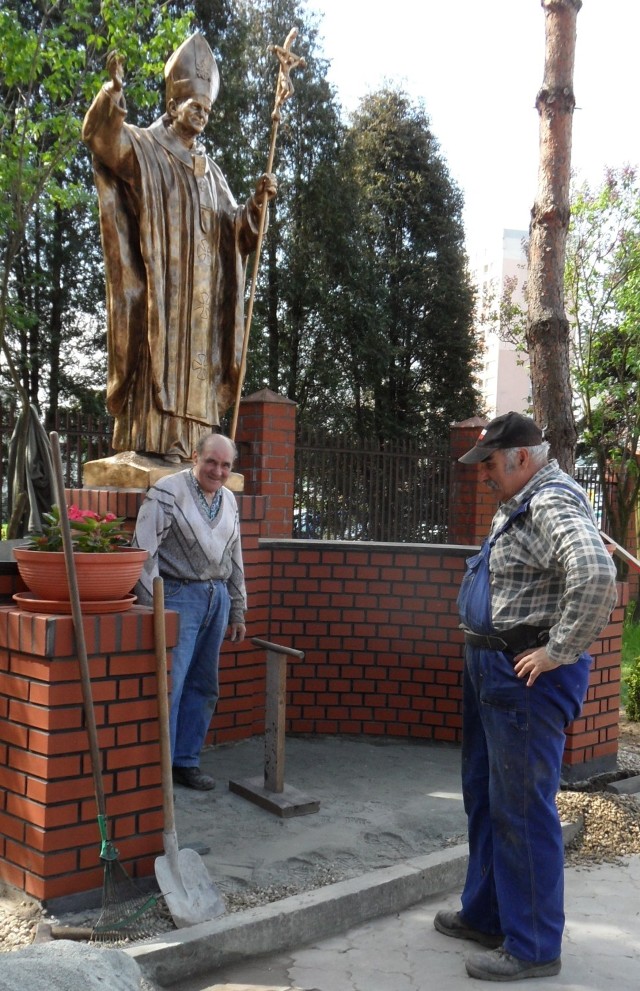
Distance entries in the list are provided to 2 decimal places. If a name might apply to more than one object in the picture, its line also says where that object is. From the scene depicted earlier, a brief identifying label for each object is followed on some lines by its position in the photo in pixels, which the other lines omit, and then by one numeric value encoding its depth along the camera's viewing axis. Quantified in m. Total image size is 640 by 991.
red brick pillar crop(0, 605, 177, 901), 3.02
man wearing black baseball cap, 2.83
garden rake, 2.96
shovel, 3.07
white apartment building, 48.34
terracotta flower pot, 3.19
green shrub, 6.54
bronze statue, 4.68
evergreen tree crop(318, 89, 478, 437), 21.14
